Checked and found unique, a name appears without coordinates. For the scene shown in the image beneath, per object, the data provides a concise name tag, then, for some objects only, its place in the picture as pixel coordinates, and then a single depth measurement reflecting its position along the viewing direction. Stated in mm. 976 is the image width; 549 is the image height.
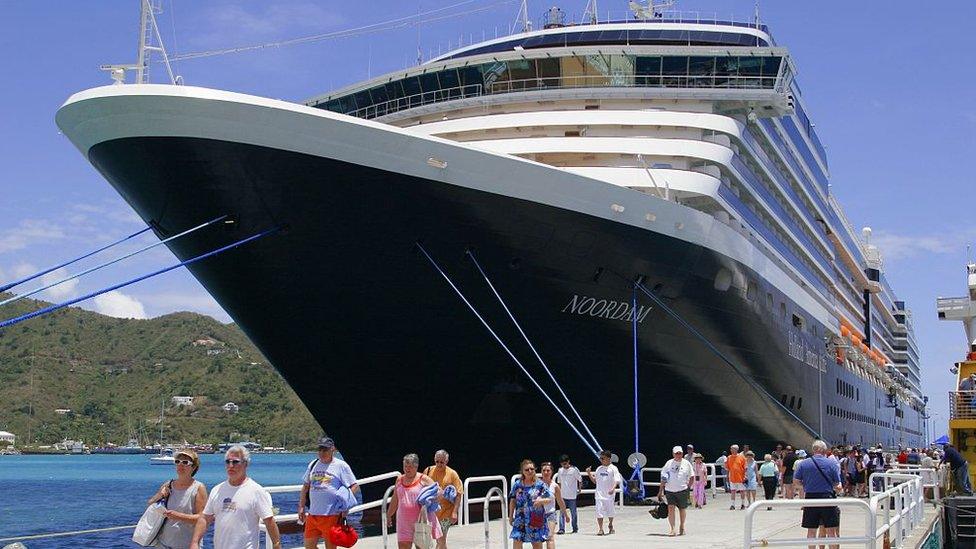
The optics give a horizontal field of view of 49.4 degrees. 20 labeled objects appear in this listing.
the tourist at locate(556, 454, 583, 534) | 14383
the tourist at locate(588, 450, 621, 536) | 13977
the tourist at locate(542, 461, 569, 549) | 10359
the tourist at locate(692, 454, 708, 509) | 18594
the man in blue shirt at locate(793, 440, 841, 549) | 10703
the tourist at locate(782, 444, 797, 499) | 19953
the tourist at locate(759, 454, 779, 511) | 19688
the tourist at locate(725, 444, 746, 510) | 18109
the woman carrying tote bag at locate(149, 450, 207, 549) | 6930
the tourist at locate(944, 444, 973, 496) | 17359
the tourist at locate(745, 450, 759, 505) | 18594
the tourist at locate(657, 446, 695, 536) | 13742
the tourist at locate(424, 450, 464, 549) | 10008
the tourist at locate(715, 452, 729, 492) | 20719
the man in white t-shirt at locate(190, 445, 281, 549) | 6867
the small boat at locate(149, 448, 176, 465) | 126694
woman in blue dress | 10203
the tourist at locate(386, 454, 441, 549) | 9445
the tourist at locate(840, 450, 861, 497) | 20828
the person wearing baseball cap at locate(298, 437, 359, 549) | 8625
